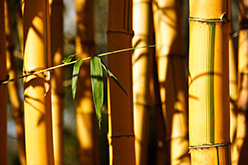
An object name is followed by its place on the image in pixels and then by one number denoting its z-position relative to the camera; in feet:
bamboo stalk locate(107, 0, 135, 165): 6.43
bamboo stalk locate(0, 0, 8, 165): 6.31
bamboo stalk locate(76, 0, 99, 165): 7.73
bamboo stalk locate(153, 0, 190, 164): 7.21
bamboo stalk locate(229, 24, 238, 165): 7.95
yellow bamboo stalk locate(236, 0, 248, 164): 7.52
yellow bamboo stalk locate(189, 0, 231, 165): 5.86
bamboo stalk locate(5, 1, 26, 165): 8.21
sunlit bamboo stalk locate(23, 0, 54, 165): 5.95
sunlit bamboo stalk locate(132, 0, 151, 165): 7.37
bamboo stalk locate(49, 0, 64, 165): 7.86
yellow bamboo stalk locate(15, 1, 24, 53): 9.19
